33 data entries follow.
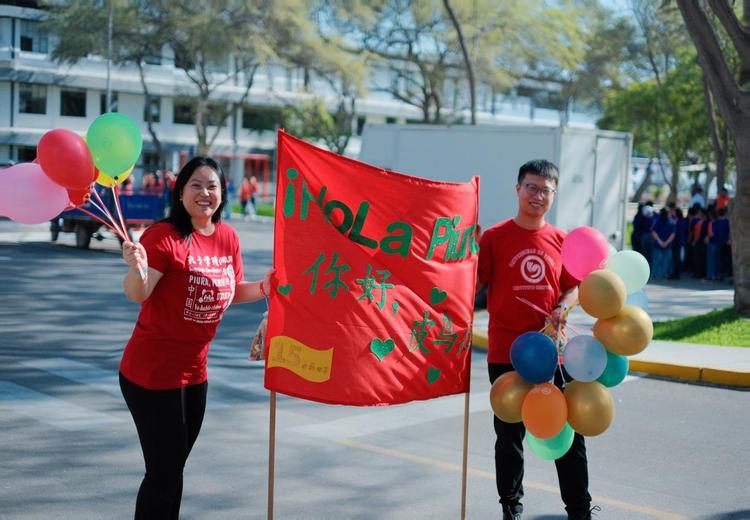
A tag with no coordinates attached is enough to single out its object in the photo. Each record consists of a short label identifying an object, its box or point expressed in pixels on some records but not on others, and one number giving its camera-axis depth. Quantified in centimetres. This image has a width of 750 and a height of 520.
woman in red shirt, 440
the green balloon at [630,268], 530
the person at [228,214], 4153
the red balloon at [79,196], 472
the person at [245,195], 4156
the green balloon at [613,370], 522
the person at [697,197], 2532
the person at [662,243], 2214
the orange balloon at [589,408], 500
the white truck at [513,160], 1609
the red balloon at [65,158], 451
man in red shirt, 534
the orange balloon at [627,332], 504
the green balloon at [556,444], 511
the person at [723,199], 2276
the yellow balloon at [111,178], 483
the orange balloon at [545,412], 492
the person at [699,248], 2231
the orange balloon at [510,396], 507
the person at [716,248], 2173
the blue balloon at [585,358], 502
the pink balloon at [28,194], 457
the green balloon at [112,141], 468
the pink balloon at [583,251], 529
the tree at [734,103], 1323
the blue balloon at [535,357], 496
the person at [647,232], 2241
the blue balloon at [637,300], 543
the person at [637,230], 2258
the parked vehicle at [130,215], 2266
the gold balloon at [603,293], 503
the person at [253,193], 4191
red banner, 489
